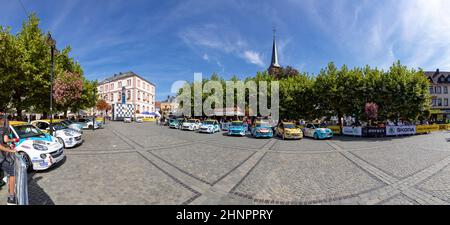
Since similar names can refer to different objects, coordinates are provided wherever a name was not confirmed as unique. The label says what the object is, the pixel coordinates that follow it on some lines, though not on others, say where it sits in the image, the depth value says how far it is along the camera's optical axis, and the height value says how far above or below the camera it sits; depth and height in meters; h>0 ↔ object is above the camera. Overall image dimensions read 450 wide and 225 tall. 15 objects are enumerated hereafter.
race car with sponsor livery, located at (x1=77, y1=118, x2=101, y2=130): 24.60 -1.43
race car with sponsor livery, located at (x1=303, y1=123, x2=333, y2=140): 16.47 -1.73
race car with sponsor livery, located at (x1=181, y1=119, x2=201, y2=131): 25.39 -1.65
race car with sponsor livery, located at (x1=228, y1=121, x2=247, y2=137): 18.39 -1.69
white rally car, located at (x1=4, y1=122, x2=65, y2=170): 5.87 -1.18
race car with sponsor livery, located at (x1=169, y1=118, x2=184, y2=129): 28.57 -1.60
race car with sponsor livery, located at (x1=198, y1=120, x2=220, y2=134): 21.45 -1.63
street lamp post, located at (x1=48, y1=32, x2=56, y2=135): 11.21 +4.37
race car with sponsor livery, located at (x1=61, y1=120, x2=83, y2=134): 17.46 -1.23
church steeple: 56.22 +16.75
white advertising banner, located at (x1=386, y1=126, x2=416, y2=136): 18.76 -1.78
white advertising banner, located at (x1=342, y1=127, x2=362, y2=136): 18.97 -1.89
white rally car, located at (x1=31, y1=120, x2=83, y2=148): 9.97 -1.16
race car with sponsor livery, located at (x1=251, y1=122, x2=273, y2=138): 16.92 -1.67
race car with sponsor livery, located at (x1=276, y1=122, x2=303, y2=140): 15.74 -1.61
